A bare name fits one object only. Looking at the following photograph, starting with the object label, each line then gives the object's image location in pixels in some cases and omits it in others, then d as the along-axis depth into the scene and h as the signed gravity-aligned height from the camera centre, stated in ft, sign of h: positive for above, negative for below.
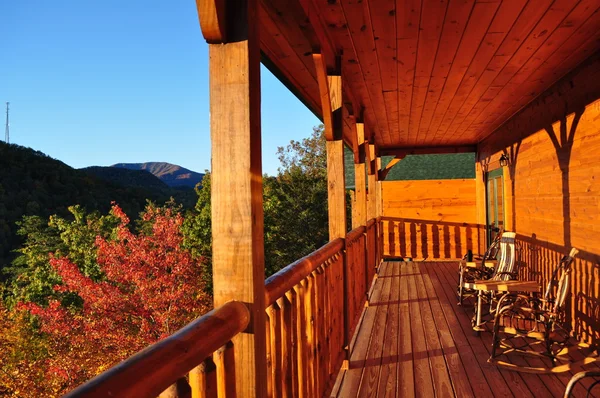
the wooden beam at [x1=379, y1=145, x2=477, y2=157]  34.55 +3.86
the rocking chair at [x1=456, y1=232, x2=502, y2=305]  19.60 -2.93
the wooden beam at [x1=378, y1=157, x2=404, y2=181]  34.14 +2.35
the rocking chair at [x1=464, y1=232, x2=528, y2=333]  14.48 -2.57
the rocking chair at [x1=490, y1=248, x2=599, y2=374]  12.39 -3.96
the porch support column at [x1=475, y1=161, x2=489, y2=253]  33.37 -0.23
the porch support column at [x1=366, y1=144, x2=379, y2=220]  27.91 +1.41
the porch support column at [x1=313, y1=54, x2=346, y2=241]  12.31 +1.25
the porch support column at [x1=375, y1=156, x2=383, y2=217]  35.19 +0.46
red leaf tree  53.42 -11.77
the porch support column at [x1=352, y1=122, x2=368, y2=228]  19.27 +1.21
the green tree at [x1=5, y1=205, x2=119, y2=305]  79.30 -7.20
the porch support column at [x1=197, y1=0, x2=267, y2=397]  4.99 +0.30
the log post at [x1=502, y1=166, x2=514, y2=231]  24.47 +0.14
